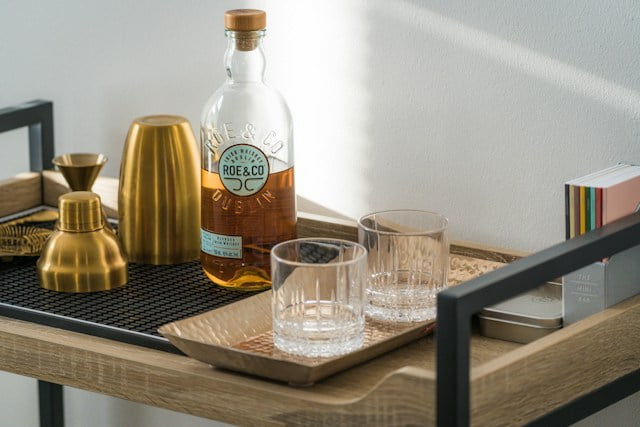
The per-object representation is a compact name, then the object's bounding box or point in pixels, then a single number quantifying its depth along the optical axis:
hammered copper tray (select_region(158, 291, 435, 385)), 1.68
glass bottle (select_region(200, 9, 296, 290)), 1.88
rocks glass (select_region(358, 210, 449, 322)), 1.79
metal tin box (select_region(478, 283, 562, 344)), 1.79
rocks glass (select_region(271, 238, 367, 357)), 1.71
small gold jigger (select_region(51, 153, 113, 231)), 2.07
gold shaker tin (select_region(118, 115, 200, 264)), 1.99
